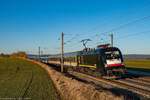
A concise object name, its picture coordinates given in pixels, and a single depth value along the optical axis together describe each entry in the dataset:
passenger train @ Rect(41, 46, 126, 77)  16.77
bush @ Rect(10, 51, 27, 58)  134.07
